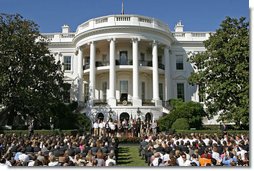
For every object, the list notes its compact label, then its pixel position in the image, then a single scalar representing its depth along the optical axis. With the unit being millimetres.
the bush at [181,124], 24297
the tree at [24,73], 23438
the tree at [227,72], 21141
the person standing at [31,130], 21300
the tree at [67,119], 26469
